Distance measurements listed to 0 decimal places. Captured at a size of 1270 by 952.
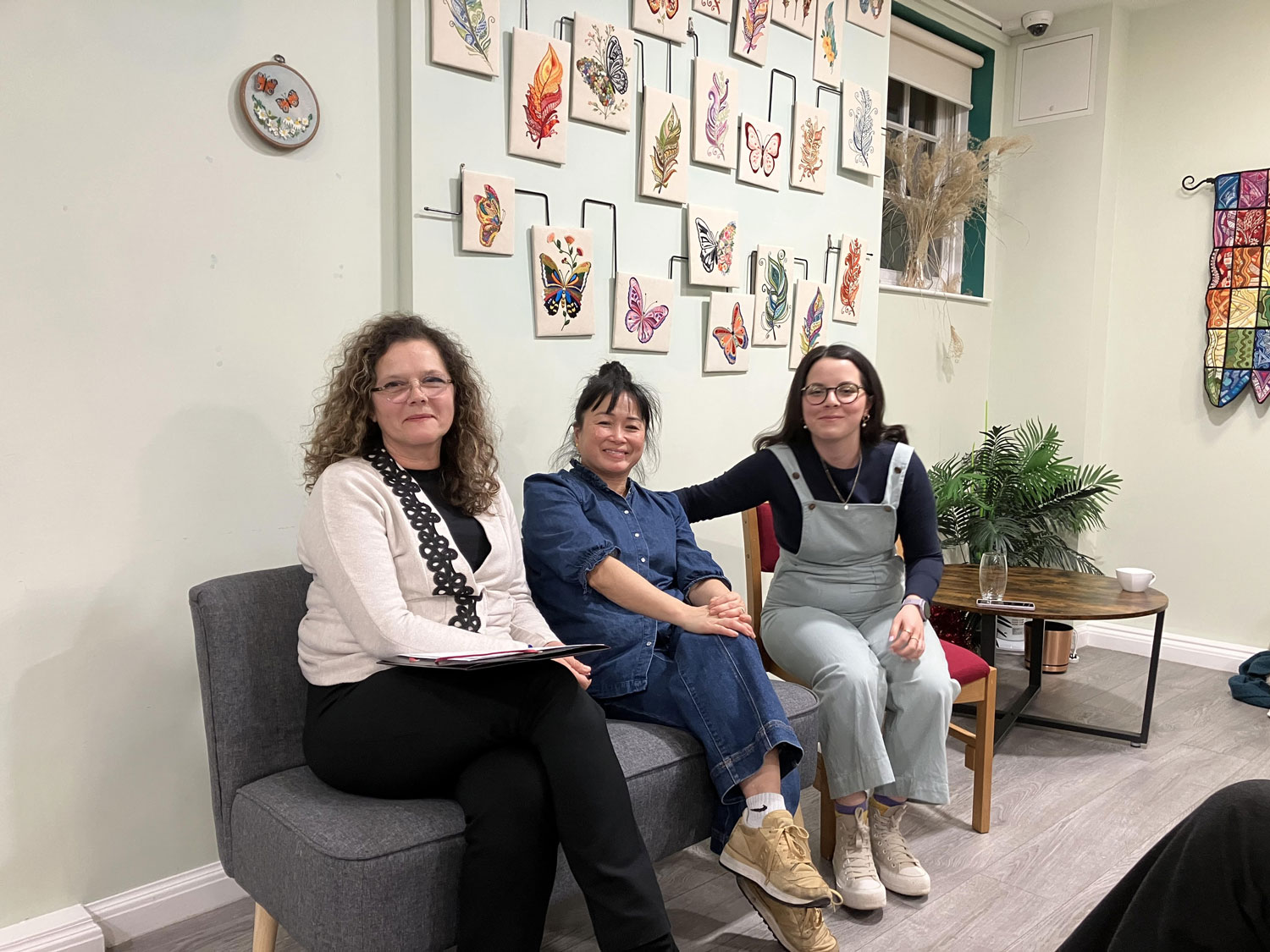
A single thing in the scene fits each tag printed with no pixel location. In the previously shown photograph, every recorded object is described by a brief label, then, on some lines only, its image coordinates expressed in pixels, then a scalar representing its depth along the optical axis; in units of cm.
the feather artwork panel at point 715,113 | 285
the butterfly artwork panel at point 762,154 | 301
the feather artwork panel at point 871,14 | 335
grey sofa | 146
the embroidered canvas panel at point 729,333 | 297
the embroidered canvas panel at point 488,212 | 228
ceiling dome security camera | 435
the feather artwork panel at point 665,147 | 270
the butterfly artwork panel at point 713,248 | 287
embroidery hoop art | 200
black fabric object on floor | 120
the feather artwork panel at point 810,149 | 318
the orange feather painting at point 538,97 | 237
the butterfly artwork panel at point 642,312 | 267
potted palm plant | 406
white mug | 321
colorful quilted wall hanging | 405
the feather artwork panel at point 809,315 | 326
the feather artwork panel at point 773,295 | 312
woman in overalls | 218
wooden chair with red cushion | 239
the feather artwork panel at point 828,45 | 323
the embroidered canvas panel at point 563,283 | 246
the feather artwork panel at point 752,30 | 296
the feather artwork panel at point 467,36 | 221
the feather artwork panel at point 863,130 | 337
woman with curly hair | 154
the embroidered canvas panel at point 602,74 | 251
